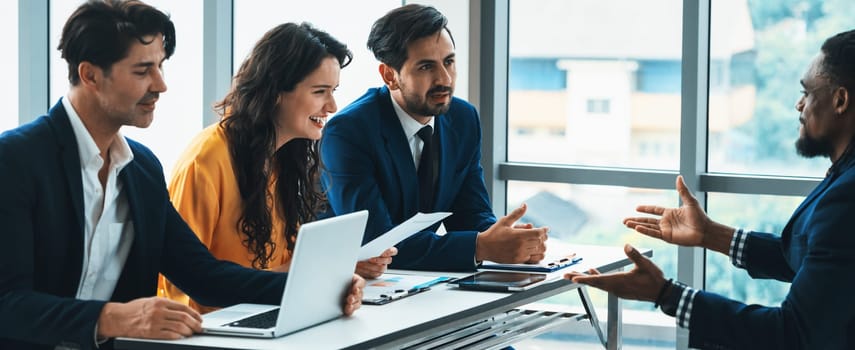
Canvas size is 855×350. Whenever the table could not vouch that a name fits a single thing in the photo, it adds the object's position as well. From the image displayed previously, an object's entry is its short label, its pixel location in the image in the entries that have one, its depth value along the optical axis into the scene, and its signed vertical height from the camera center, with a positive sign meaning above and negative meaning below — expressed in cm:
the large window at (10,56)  515 +39
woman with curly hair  296 -4
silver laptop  232 -31
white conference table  228 -40
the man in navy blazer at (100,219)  229 -17
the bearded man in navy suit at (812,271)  245 -28
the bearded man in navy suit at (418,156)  322 -4
